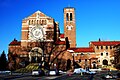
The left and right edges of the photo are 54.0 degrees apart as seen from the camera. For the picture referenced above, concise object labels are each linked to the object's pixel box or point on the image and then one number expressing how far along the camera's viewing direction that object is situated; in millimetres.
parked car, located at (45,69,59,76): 27071
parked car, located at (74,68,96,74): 29999
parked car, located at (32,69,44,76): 24414
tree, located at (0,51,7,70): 43587
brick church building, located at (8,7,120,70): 40190
